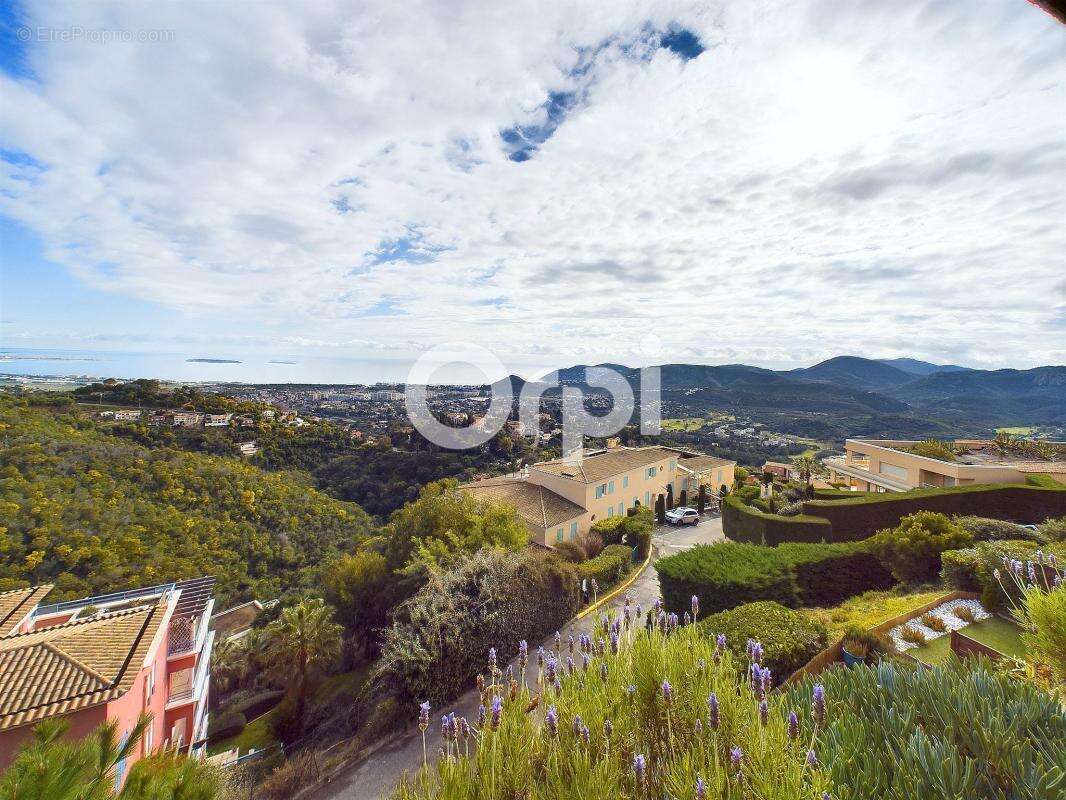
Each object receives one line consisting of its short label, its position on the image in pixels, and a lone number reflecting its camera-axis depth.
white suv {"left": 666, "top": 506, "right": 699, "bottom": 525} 23.75
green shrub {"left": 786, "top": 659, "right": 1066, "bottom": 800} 1.99
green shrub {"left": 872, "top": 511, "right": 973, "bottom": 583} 10.06
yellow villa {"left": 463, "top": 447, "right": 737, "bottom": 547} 20.63
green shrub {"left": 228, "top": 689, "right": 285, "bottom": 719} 15.36
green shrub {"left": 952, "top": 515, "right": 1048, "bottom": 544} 10.43
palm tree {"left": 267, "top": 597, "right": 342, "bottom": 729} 11.26
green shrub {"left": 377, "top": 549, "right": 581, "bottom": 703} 7.67
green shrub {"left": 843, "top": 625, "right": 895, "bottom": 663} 5.65
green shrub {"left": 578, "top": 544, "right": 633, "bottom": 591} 12.56
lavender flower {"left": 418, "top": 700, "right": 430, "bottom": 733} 2.42
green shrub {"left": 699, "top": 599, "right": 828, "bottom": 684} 5.86
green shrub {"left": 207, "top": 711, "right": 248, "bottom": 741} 13.56
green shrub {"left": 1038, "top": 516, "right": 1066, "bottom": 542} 9.54
